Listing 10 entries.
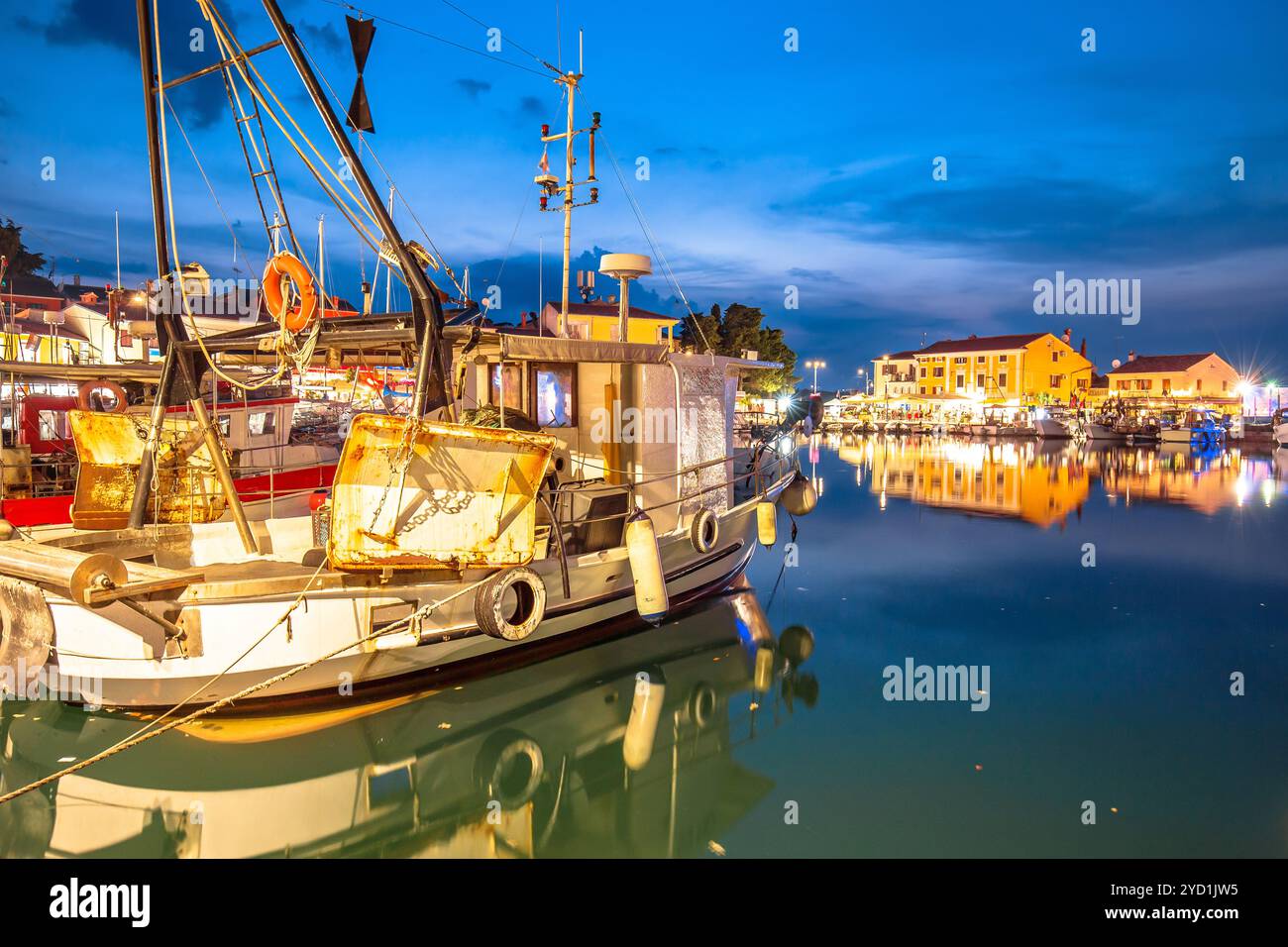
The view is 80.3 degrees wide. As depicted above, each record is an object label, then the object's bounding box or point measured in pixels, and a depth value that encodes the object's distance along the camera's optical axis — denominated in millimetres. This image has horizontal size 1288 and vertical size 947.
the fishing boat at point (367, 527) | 6777
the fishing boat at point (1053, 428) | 66438
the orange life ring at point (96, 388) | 14891
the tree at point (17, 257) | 43000
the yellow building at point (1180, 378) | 78375
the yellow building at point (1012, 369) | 77875
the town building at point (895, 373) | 89938
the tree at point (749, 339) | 50375
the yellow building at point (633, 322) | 39156
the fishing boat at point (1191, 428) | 58028
